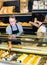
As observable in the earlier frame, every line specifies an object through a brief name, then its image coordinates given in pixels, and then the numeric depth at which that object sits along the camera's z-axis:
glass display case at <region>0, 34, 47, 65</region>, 1.93
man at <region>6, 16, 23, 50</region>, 3.31
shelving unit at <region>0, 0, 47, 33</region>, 3.95
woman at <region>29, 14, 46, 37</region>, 3.96
